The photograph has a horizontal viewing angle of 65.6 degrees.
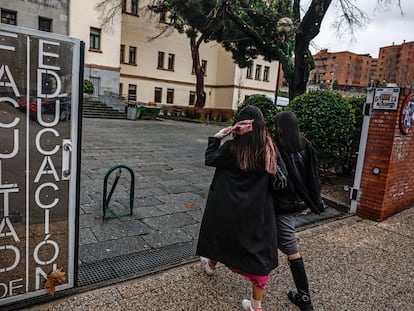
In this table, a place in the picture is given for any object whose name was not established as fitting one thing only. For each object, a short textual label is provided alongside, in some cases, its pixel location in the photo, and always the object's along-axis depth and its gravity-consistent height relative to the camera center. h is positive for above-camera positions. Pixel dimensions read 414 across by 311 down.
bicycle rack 3.76 -1.21
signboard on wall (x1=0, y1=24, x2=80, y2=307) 1.99 -0.39
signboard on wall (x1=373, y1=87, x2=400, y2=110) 4.40 +0.41
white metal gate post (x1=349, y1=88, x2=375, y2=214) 4.66 -0.35
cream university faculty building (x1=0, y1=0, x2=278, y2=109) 21.52 +4.36
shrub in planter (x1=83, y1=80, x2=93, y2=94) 21.14 +0.98
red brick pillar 4.47 -0.52
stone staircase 19.05 -0.49
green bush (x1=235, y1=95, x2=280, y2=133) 7.27 +0.27
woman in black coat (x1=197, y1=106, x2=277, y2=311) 2.18 -0.60
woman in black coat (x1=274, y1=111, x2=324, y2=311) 2.43 -0.54
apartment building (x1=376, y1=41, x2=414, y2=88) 49.75 +13.38
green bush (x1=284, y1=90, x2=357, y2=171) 5.78 +0.01
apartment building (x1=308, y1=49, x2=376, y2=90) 76.31 +13.42
